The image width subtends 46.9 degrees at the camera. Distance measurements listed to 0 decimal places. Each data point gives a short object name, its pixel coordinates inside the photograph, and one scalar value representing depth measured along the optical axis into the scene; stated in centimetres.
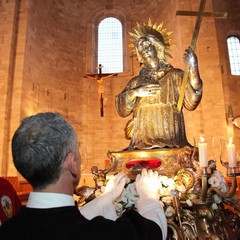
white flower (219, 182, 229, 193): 274
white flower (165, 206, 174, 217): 250
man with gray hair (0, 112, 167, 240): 105
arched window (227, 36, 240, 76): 1257
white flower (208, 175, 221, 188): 274
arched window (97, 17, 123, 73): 1313
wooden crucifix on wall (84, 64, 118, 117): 1168
